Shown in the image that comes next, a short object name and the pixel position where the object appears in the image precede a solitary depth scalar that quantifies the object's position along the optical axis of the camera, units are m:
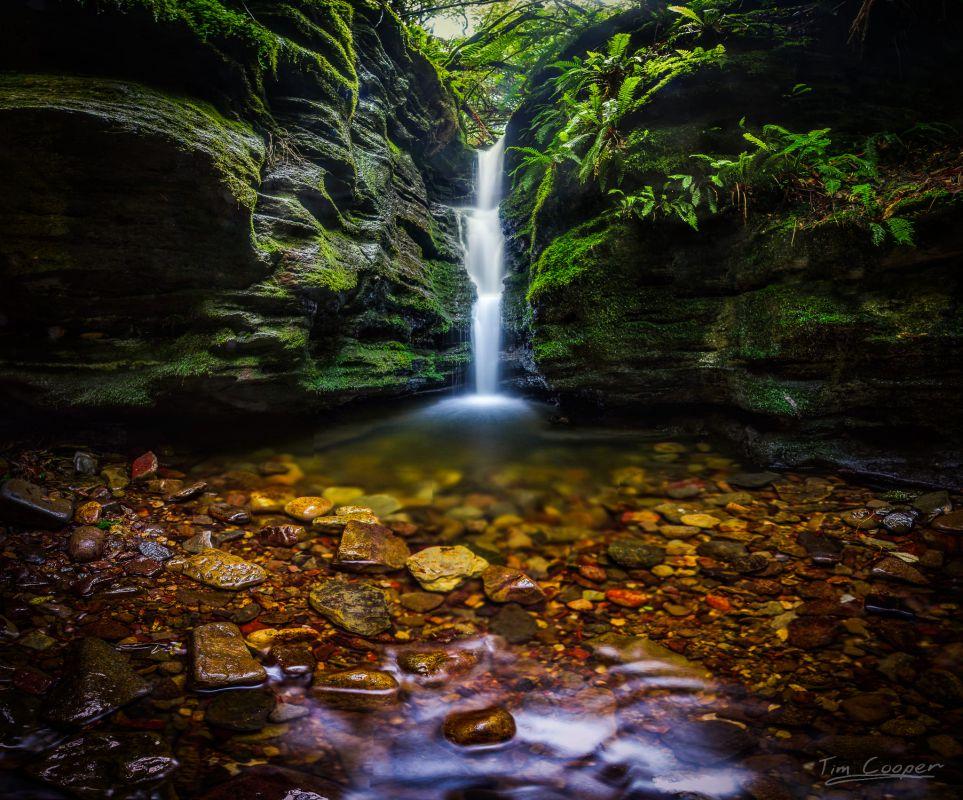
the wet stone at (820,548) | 2.86
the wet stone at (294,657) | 2.09
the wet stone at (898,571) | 2.56
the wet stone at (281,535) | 3.14
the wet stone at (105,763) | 1.38
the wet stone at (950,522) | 3.00
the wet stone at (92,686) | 1.62
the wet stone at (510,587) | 2.69
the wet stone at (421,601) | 2.63
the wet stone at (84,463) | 3.72
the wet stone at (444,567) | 2.82
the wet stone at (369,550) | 2.96
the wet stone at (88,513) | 3.03
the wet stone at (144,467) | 3.82
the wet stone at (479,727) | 1.76
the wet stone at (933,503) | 3.23
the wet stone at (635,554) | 2.99
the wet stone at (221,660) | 1.91
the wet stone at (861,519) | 3.18
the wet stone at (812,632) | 2.19
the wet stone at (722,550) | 2.97
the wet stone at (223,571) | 2.64
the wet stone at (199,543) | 2.93
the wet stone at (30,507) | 2.81
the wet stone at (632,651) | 2.16
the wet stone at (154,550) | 2.83
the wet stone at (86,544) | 2.69
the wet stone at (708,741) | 1.66
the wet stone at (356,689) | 1.92
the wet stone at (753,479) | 3.97
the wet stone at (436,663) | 2.12
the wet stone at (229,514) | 3.35
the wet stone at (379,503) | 3.70
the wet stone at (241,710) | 1.72
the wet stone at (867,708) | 1.74
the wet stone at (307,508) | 3.50
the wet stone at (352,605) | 2.42
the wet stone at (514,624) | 2.41
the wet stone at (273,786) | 1.42
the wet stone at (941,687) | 1.78
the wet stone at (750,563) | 2.82
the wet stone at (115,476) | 3.61
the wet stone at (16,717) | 1.50
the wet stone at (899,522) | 3.07
